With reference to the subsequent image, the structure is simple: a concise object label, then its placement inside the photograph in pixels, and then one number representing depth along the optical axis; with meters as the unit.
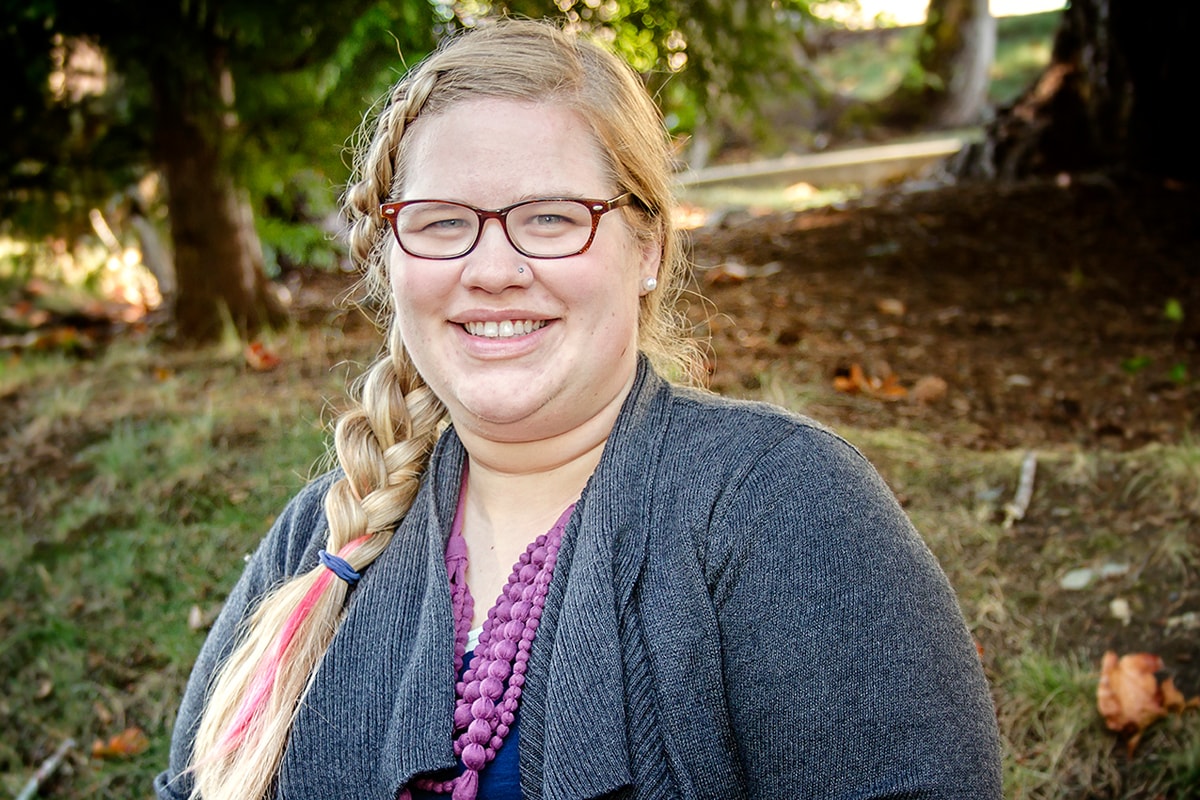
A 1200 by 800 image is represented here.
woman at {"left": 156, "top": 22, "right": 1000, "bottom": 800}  1.51
